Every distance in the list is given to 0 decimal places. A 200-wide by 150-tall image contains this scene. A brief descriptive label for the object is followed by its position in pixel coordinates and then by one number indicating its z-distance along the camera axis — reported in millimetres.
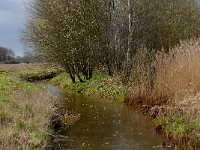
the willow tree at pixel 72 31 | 26188
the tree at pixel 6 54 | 116312
